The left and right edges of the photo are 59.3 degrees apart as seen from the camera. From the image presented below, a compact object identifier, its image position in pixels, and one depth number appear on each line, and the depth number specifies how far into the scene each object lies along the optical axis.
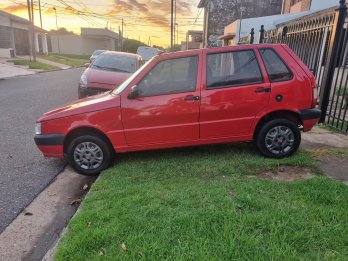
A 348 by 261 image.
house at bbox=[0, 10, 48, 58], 30.81
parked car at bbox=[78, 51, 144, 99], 8.37
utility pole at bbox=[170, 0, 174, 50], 33.22
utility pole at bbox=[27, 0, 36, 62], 28.16
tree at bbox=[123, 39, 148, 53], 63.24
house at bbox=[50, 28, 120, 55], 52.78
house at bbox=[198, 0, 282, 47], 29.39
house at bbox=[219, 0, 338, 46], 15.21
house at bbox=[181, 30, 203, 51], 48.93
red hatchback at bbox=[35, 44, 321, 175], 4.52
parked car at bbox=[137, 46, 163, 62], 26.43
